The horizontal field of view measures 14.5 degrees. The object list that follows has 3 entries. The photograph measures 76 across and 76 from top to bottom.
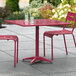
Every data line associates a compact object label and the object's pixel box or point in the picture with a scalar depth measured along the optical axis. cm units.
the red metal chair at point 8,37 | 662
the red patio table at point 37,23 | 655
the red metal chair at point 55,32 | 716
